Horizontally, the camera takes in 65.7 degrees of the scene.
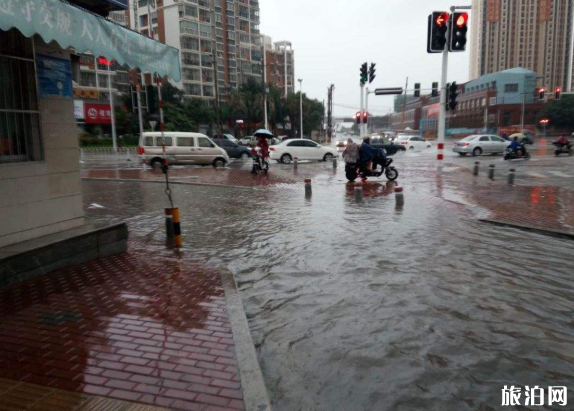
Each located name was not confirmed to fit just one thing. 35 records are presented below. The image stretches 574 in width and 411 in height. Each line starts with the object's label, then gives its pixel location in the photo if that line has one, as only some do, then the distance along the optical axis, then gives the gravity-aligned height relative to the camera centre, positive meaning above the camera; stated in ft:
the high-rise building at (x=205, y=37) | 222.89 +56.56
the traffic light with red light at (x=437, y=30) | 59.81 +14.90
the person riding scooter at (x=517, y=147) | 89.51 -1.51
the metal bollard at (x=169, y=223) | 25.68 -4.54
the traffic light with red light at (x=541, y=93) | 124.44 +12.87
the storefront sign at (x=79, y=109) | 144.36 +12.60
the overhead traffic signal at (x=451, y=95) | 70.18 +7.11
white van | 74.54 -0.91
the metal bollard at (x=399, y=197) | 37.45 -4.68
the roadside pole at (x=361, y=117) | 104.19 +5.69
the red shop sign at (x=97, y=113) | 171.56 +12.64
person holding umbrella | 63.87 -0.39
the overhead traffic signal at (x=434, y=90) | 94.12 +10.64
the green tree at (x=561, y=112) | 259.53 +15.73
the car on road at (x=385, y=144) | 118.83 -0.66
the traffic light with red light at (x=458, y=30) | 59.11 +14.68
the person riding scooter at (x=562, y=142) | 99.66 -0.72
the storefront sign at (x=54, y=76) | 19.90 +3.22
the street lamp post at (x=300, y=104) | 210.92 +18.58
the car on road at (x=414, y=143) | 151.64 -0.67
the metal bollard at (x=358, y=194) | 40.78 -4.77
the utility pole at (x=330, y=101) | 234.54 +22.48
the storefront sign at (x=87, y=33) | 13.87 +4.13
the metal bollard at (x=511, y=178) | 51.69 -4.51
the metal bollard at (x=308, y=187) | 43.98 -4.43
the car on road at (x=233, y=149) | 103.60 -1.21
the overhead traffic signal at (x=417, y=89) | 104.97 +12.20
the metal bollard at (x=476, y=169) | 62.02 -4.00
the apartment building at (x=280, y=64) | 330.54 +59.98
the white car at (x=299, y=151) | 90.58 -1.76
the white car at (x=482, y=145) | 107.04 -1.15
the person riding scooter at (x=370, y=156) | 53.67 -1.75
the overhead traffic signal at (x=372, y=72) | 91.40 +14.31
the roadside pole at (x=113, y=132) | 138.10 +4.24
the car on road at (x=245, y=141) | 155.57 +0.95
